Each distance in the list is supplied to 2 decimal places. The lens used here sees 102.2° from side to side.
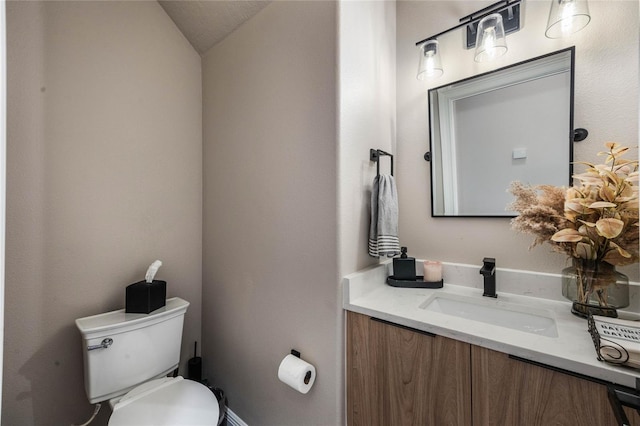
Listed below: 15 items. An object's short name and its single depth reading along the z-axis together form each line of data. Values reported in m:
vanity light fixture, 1.14
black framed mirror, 1.08
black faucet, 1.11
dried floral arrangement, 0.78
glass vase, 0.86
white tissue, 1.34
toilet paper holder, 1.09
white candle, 1.26
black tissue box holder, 1.26
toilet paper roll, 1.05
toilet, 1.04
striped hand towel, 1.16
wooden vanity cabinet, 0.66
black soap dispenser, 1.27
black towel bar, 1.25
